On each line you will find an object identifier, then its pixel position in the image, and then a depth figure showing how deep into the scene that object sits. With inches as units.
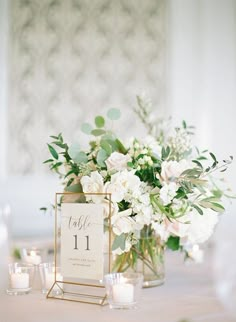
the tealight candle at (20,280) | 48.1
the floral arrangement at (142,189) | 46.7
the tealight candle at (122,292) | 42.1
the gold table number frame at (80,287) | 45.1
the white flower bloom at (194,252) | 58.8
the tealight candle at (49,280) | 47.8
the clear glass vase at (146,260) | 50.8
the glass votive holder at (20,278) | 48.0
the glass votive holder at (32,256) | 57.2
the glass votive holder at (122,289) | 42.2
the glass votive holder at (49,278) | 47.4
